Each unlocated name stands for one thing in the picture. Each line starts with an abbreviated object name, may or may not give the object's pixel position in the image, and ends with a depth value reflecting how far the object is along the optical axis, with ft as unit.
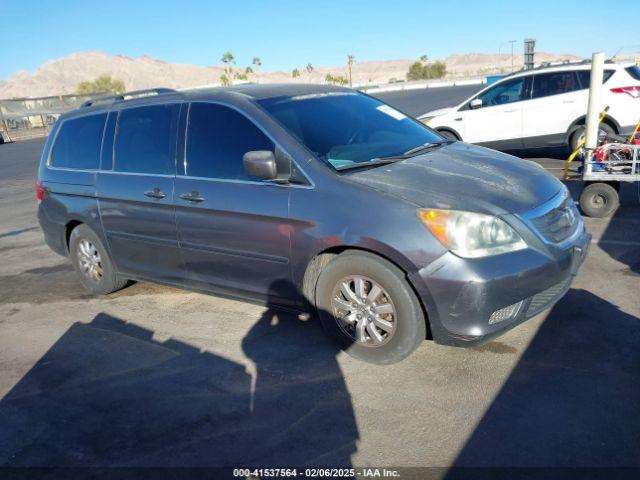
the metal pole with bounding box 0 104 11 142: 136.24
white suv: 30.09
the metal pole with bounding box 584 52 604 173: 20.93
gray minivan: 10.52
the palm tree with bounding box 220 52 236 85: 319.68
